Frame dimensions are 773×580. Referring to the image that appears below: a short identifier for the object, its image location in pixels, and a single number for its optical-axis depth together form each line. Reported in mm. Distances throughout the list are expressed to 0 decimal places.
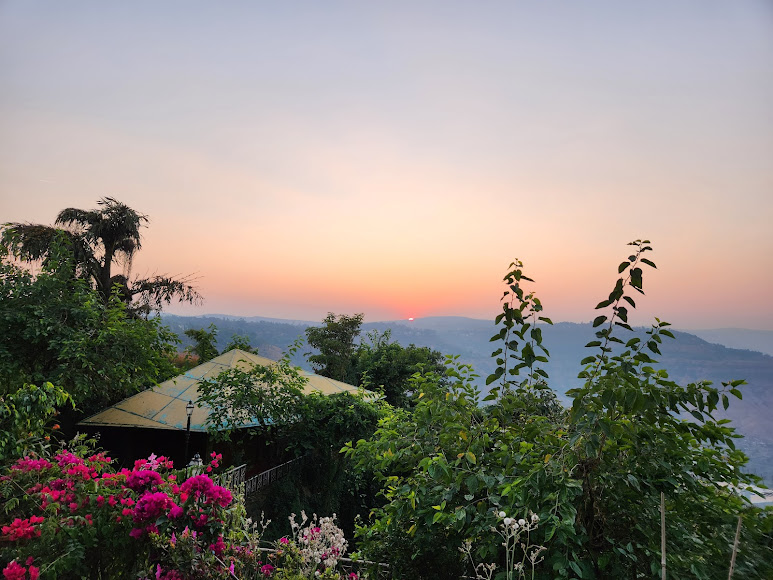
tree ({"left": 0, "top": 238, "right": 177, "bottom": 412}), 8727
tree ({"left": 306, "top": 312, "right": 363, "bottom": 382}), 24844
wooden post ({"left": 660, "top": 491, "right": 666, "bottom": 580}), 1315
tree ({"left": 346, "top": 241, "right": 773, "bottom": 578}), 1827
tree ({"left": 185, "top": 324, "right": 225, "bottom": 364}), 17856
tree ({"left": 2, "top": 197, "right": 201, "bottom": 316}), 13641
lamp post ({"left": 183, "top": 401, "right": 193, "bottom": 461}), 8432
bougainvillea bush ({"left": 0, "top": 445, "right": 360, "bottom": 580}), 2086
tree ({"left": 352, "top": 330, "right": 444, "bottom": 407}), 18344
